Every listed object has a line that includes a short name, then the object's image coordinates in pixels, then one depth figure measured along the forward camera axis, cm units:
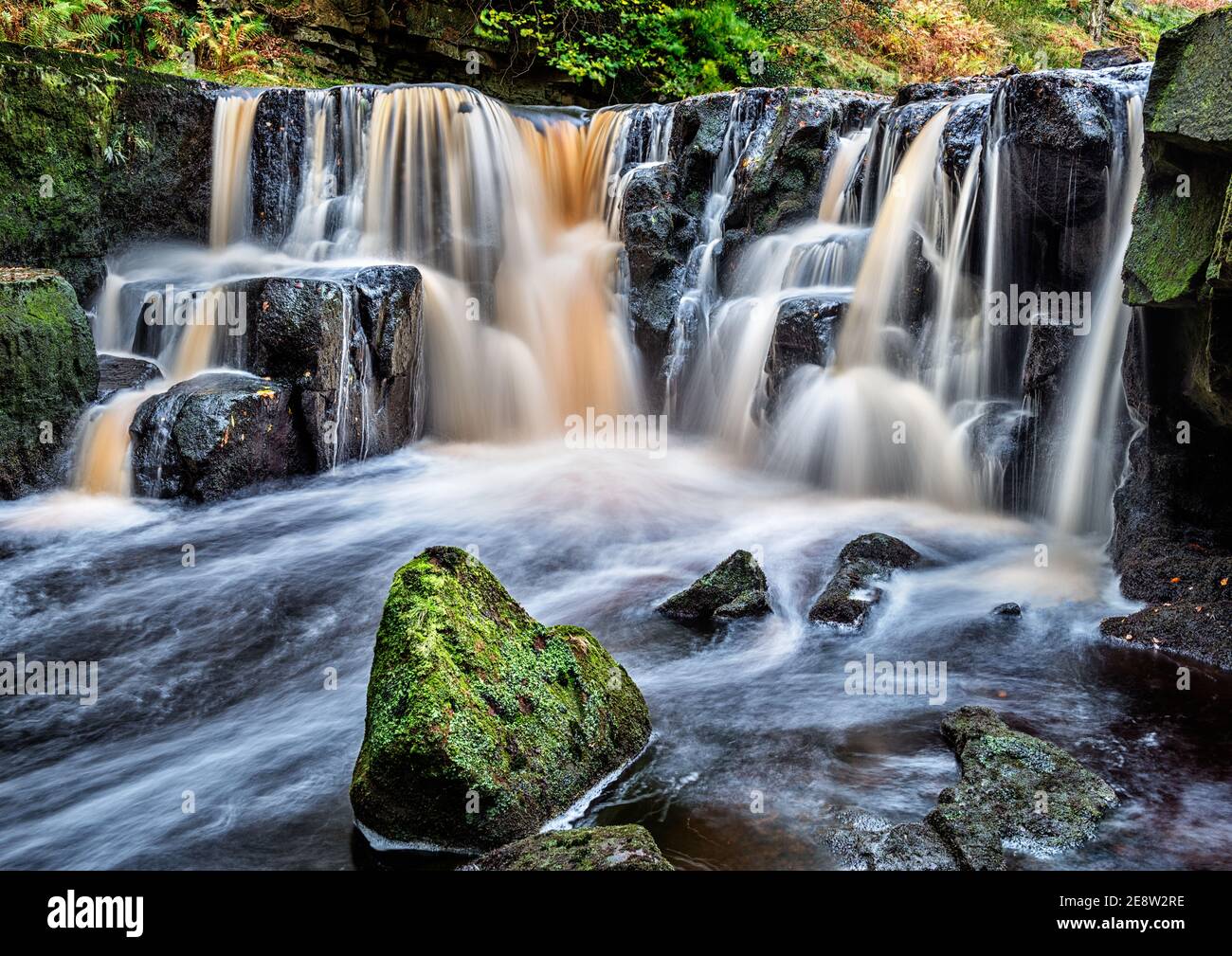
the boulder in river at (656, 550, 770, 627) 594
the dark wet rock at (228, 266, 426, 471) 891
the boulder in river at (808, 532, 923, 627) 589
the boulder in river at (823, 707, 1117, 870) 328
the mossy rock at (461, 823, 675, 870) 283
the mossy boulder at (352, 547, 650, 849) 336
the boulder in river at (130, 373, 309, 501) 824
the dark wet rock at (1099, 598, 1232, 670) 501
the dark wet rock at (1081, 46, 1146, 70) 1052
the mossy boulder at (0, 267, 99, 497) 815
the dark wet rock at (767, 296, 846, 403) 896
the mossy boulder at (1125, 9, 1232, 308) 484
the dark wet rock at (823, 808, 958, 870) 324
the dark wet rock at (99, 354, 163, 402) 905
